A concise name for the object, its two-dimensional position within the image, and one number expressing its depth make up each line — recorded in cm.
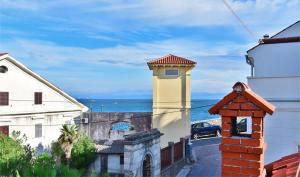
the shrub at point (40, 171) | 606
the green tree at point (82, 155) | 1741
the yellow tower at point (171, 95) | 2134
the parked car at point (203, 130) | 2869
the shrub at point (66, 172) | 658
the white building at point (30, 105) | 2078
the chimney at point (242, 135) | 443
